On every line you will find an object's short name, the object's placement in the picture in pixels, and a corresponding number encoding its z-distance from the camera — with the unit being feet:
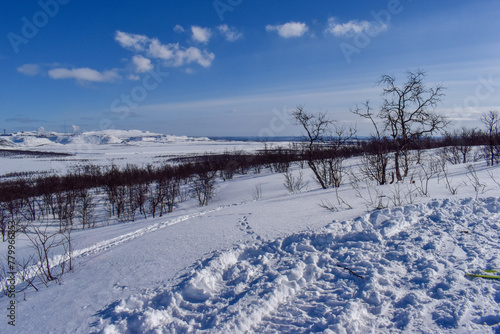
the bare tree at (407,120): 44.96
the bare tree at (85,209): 80.28
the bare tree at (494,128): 72.31
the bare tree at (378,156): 40.32
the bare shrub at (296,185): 65.00
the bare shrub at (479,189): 16.71
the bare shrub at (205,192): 83.59
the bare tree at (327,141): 52.26
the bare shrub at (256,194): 63.32
